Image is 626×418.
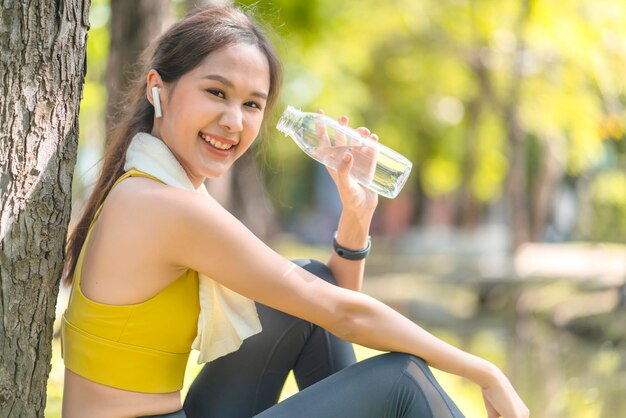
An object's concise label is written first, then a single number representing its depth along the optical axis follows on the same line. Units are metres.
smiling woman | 2.25
